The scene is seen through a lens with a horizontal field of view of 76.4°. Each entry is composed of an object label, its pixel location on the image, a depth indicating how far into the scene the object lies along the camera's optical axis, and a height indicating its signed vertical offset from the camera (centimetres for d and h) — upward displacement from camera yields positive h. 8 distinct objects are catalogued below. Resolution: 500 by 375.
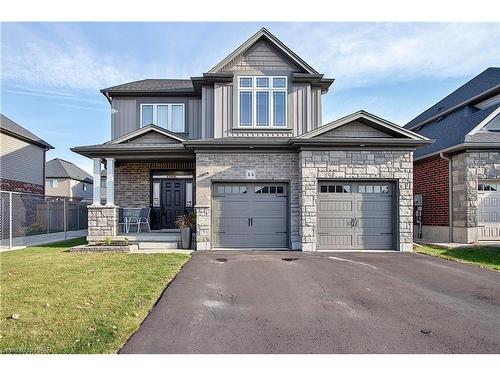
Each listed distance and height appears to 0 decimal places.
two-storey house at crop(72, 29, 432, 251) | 1128 +111
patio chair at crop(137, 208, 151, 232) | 1347 -87
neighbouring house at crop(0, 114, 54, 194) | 1847 +236
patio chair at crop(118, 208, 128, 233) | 1335 -101
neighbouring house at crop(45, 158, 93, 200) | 3525 +185
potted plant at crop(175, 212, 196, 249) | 1161 -123
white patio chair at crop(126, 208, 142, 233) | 1342 -87
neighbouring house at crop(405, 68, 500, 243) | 1263 +72
